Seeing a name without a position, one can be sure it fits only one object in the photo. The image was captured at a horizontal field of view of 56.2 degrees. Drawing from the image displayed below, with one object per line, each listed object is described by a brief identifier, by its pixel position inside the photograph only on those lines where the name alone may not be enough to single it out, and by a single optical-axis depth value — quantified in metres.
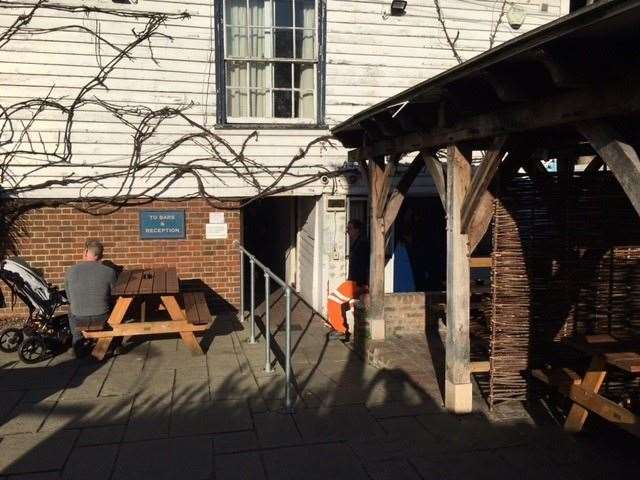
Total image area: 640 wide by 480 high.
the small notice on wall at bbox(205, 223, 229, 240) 8.93
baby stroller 6.74
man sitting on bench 6.72
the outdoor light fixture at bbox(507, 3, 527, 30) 9.33
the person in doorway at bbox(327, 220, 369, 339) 8.34
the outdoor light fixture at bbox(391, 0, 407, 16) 8.81
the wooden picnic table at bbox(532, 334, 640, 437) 4.43
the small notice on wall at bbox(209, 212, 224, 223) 8.91
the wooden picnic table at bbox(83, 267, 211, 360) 6.65
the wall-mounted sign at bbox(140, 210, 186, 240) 8.66
